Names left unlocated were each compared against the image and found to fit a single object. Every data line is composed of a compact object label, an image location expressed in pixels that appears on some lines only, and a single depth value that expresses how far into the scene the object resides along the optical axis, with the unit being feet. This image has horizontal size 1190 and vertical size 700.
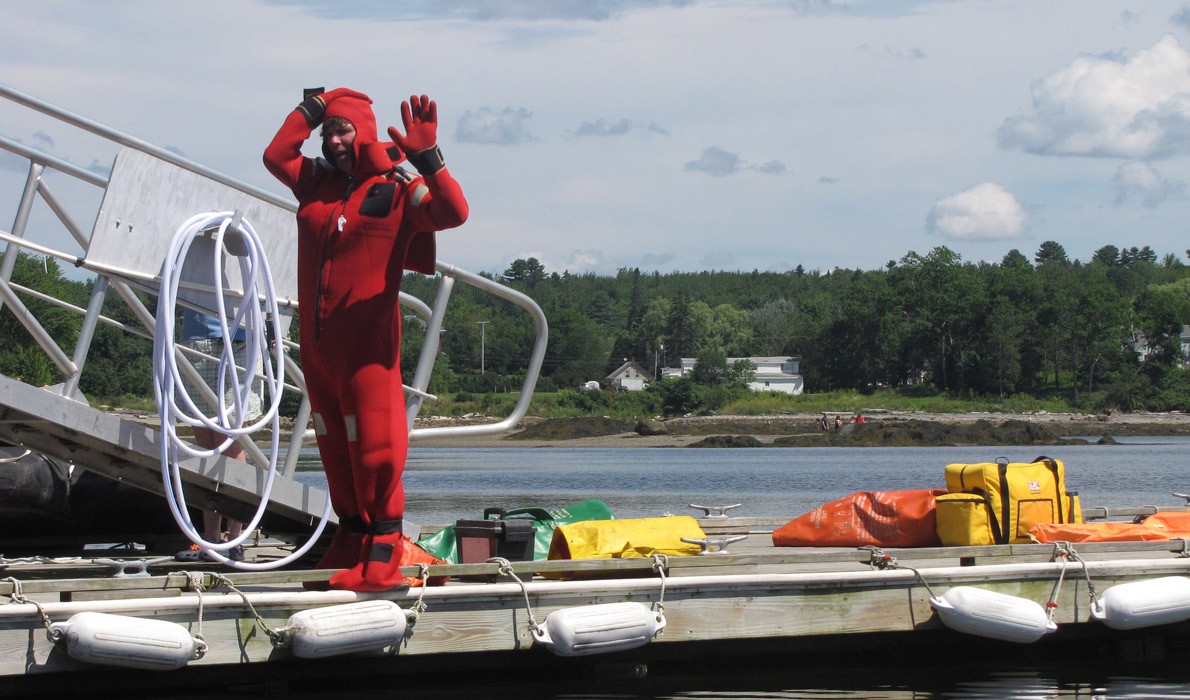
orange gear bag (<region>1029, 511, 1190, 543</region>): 54.44
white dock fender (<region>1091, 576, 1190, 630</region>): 49.80
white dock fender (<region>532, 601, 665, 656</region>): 42.88
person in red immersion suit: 41.98
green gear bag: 53.26
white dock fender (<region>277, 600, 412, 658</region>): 40.24
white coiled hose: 43.27
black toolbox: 50.08
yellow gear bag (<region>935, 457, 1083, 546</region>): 53.47
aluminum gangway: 45.24
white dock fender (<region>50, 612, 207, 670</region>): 37.35
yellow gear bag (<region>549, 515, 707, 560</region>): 49.19
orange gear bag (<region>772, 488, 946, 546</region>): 54.90
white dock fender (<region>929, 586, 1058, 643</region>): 47.50
